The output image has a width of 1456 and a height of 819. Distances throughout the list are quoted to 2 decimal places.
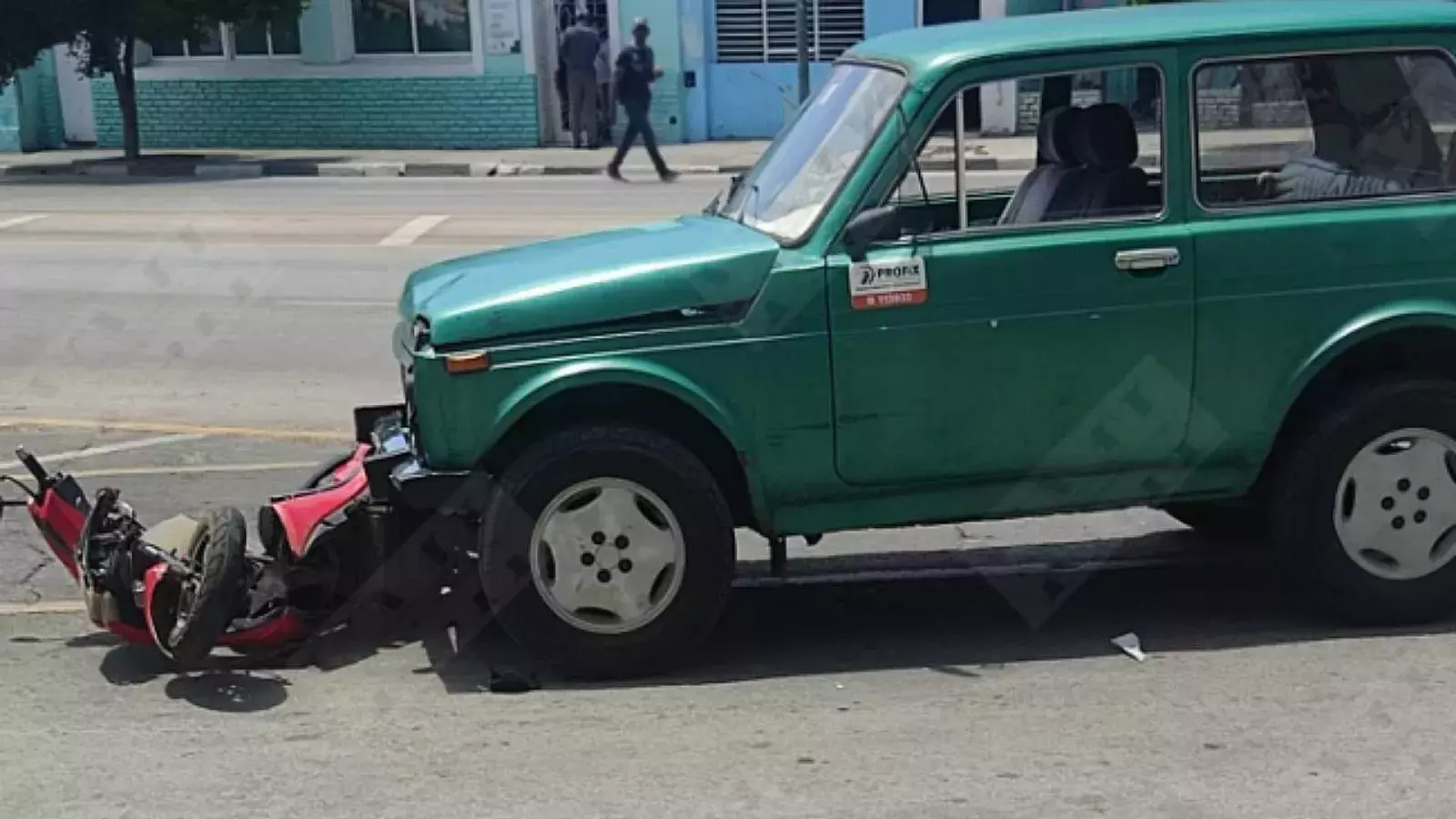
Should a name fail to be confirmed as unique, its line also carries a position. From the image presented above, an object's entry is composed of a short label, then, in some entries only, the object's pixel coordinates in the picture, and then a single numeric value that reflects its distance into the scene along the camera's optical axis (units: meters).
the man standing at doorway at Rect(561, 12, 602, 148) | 26.44
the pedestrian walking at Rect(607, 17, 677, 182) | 23.23
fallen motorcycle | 5.20
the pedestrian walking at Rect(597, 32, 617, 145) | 27.42
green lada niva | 5.23
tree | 25.33
